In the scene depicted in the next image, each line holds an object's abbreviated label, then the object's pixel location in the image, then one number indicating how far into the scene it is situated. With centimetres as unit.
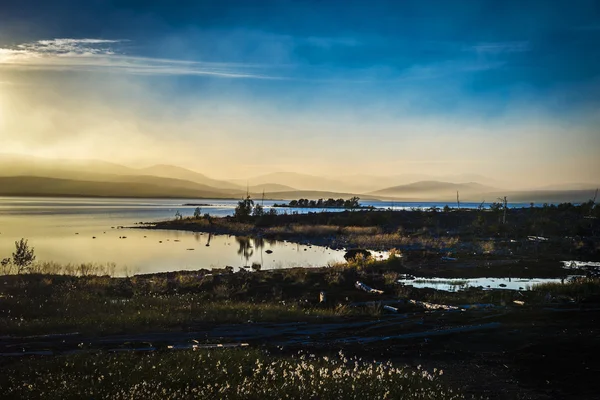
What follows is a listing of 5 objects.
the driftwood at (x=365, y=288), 2600
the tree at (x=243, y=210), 9412
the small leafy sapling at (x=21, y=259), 3419
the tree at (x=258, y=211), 9704
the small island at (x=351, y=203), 13326
